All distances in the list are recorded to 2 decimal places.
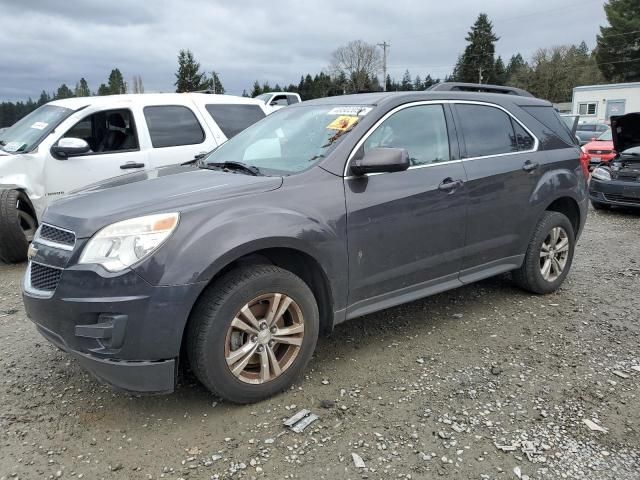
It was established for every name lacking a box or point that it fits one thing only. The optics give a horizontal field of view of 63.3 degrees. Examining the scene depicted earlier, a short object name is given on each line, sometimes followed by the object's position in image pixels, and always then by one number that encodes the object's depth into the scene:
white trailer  37.84
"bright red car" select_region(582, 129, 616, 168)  14.72
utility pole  63.31
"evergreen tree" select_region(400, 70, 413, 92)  76.41
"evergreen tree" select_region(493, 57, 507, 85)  70.00
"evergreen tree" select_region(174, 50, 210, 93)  65.75
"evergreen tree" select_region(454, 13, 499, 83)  69.94
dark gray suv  2.60
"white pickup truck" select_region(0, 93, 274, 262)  5.76
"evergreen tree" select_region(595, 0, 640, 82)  56.44
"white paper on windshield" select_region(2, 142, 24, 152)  5.95
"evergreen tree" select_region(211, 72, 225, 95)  70.88
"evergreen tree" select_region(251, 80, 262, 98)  70.41
